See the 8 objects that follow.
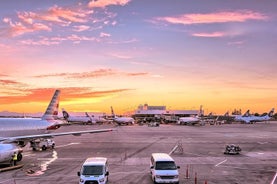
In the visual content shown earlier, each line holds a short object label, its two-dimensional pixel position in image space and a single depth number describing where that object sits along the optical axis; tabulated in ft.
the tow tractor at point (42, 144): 173.24
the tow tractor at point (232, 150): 159.47
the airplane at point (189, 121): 593.01
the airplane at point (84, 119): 636.07
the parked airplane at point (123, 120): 602.44
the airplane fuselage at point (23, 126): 144.90
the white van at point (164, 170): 90.48
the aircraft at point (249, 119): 643.04
